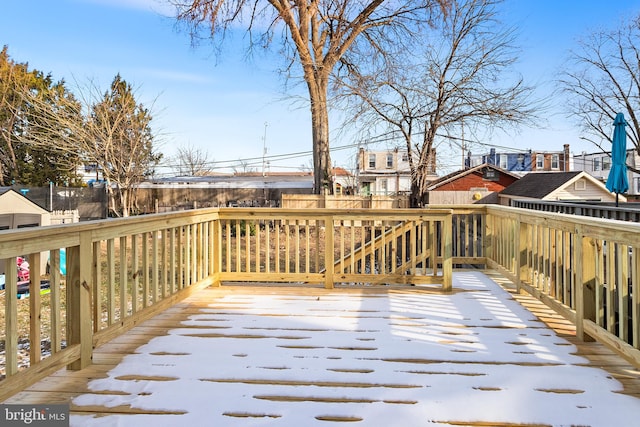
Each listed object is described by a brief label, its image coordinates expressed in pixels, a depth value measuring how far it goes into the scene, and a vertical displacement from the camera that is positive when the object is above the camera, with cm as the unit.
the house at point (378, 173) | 3105 +271
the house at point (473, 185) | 1909 +133
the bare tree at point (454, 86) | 1165 +326
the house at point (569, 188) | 1758 +91
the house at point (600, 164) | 2712 +334
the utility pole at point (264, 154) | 3328 +450
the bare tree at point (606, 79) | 1855 +564
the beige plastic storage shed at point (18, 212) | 993 +6
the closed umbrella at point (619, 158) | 721 +86
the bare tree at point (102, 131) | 1548 +291
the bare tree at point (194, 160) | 3653 +438
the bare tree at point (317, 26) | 1205 +519
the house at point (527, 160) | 3409 +394
